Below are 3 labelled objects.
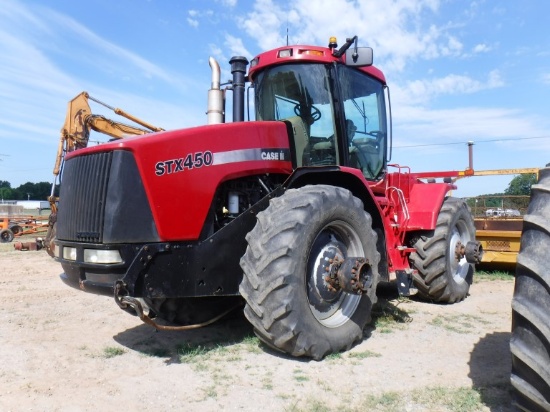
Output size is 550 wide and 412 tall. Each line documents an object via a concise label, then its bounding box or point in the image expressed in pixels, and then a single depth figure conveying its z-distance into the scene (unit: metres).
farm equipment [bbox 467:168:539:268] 7.90
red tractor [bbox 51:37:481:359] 3.47
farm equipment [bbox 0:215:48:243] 17.77
